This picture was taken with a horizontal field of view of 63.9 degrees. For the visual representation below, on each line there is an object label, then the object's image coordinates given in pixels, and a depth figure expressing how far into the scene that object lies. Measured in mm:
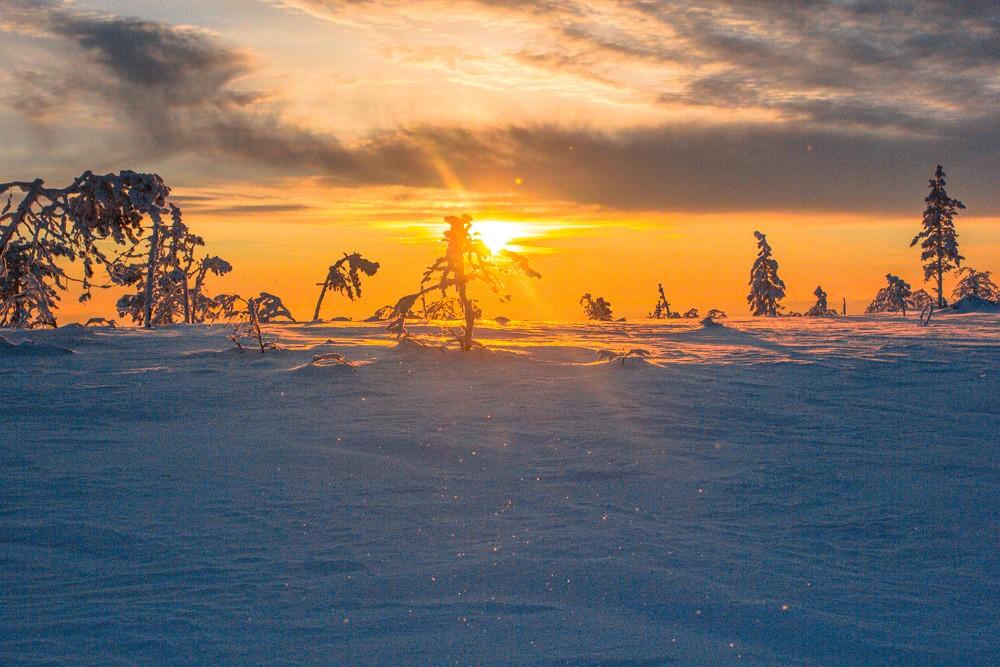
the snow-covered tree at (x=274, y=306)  29456
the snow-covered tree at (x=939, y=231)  57906
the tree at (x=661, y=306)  49291
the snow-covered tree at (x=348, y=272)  31484
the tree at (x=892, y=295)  50719
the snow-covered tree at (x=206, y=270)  36719
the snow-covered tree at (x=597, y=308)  57125
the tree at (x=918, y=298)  57150
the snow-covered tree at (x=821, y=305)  54428
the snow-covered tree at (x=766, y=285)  55000
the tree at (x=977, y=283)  57781
